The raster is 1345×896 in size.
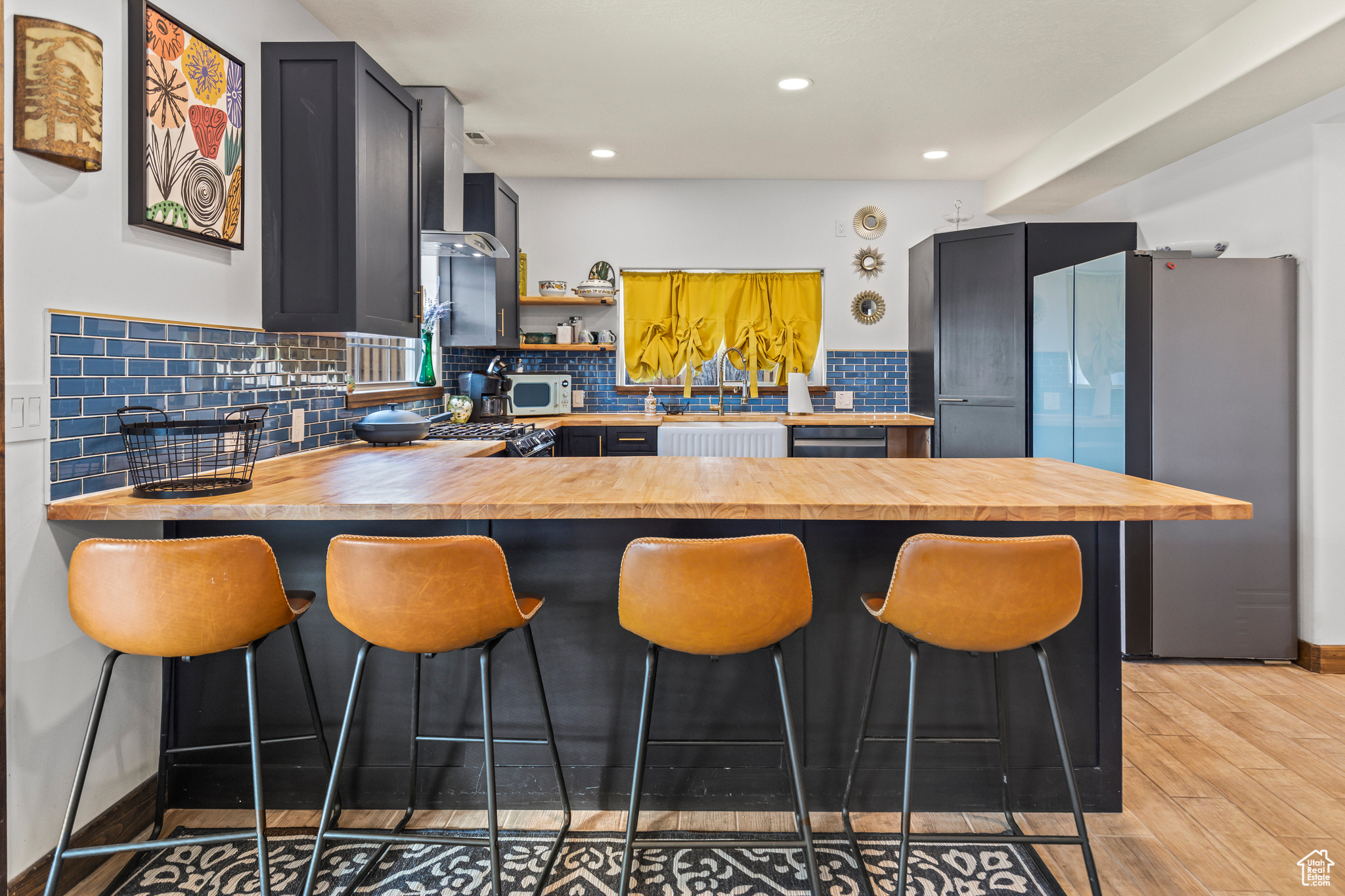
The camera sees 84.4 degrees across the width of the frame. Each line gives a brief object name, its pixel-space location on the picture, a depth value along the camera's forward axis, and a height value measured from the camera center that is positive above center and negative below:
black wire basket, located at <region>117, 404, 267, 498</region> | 1.86 -0.08
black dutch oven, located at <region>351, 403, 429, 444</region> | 3.07 +0.00
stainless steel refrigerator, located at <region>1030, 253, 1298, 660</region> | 3.27 -0.04
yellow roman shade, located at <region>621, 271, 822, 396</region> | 5.32 +0.81
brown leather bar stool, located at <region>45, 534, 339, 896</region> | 1.57 -0.37
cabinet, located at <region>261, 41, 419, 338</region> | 2.56 +0.85
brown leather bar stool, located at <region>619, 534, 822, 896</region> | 1.54 -0.36
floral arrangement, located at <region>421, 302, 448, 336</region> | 4.28 +0.65
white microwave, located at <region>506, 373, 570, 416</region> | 4.90 +0.22
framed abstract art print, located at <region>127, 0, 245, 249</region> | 1.99 +0.87
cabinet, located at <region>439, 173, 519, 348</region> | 4.48 +0.80
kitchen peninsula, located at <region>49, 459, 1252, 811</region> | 2.04 -0.74
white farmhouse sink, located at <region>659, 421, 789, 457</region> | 4.61 -0.08
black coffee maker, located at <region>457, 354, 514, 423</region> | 4.67 +0.21
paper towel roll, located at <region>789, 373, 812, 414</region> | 5.16 +0.23
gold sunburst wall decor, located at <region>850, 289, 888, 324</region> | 5.29 +0.86
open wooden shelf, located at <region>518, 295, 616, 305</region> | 5.06 +0.87
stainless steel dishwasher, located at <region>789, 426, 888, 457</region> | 4.77 -0.08
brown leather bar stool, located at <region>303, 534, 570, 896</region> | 1.55 -0.36
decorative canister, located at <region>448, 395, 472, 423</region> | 4.31 +0.11
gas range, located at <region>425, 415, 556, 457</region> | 3.50 -0.03
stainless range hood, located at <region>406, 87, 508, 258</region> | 3.54 +1.24
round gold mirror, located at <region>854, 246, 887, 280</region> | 5.27 +1.19
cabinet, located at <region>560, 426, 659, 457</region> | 4.75 -0.08
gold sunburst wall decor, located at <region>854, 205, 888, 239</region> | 5.24 +1.46
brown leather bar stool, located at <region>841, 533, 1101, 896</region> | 1.55 -0.35
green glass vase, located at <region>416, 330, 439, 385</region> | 4.25 +0.37
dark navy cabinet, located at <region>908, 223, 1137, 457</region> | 4.26 +0.64
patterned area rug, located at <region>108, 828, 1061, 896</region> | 1.77 -1.09
